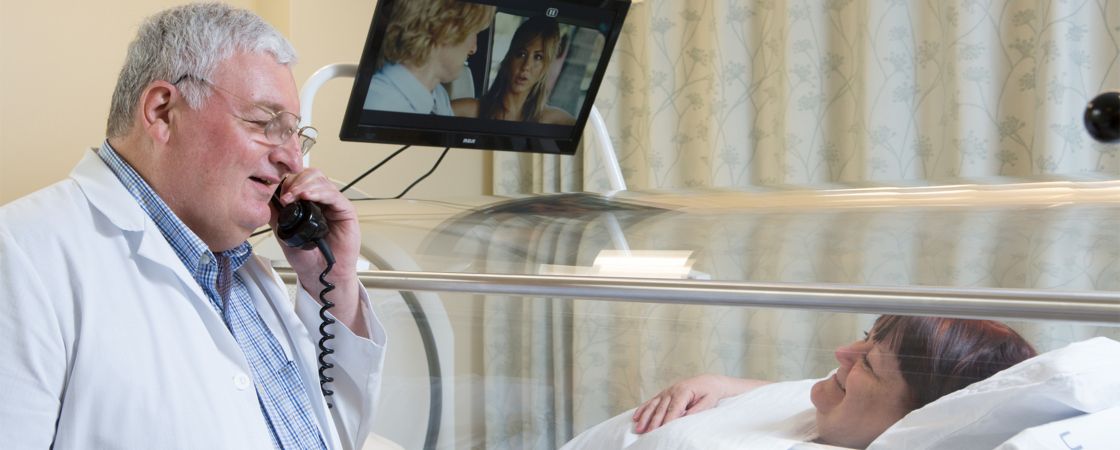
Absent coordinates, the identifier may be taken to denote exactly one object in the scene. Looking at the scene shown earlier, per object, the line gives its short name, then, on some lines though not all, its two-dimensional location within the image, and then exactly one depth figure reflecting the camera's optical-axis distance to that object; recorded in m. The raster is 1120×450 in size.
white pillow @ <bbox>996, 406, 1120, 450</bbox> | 0.87
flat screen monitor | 1.47
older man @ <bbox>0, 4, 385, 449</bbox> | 0.90
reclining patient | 0.96
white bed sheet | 1.05
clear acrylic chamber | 0.96
